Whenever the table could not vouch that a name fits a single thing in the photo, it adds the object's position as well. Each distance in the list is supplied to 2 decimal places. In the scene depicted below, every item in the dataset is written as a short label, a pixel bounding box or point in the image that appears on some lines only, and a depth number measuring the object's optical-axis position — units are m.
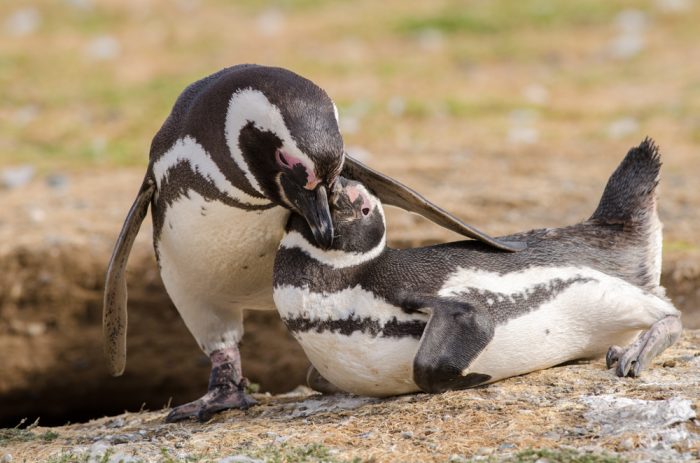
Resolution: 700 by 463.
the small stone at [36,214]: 12.70
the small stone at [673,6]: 23.46
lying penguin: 6.86
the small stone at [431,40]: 22.23
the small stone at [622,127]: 16.86
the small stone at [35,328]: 11.99
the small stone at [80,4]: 24.34
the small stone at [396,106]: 17.97
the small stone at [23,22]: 22.94
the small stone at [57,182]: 14.48
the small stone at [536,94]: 18.89
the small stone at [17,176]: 14.80
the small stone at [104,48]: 21.48
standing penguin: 6.55
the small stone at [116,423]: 7.95
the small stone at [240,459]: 6.12
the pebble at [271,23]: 23.27
